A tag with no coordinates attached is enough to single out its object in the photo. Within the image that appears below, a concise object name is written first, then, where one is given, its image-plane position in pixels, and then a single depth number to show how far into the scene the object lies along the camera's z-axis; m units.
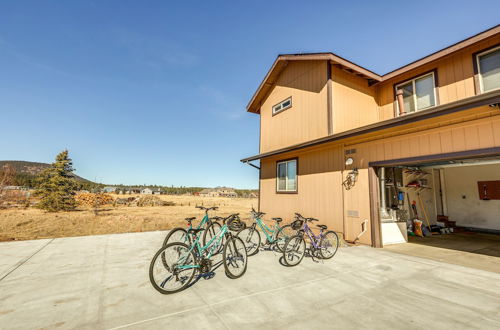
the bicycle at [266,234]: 5.55
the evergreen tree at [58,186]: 20.25
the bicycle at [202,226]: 4.90
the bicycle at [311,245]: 4.62
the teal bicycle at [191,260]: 3.36
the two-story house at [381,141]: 5.13
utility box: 9.14
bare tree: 18.22
